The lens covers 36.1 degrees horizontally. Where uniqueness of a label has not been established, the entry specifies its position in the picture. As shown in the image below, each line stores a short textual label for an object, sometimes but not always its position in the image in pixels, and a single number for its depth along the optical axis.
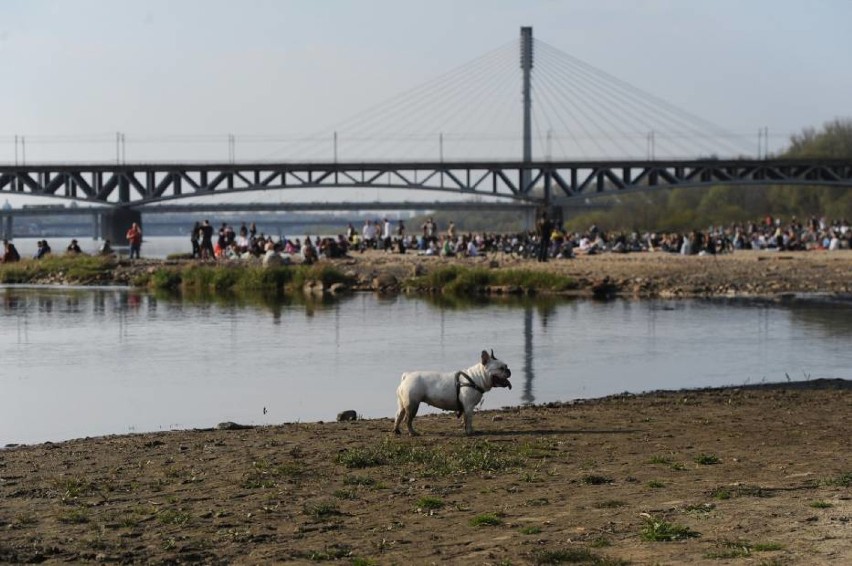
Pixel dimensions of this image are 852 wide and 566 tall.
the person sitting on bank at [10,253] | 58.77
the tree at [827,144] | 122.88
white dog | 13.77
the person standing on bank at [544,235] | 53.09
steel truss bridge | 110.69
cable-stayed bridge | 110.38
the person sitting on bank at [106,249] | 61.28
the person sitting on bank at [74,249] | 61.75
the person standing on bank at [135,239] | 59.32
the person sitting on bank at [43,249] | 61.55
